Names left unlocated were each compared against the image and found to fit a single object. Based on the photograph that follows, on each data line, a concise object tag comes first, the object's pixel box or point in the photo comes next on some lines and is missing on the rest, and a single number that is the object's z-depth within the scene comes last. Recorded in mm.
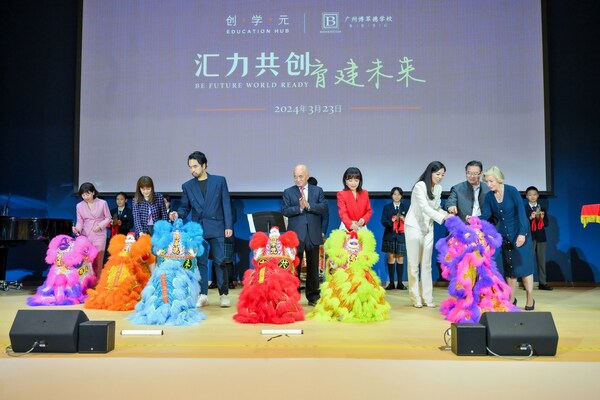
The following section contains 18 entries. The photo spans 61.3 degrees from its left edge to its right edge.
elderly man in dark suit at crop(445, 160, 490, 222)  5387
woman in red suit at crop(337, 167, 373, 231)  5328
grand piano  6430
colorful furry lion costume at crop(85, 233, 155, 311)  5348
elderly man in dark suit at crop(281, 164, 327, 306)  5426
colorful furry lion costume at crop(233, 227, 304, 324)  4453
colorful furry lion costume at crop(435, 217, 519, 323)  4422
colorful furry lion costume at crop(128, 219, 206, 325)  4402
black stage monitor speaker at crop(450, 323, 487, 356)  3043
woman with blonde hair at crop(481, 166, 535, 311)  5000
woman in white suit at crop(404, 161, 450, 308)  5387
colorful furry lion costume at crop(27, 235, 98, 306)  5785
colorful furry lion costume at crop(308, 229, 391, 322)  4562
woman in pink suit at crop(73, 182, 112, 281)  6469
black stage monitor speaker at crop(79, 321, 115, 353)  3084
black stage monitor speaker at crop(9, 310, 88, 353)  3062
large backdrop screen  7559
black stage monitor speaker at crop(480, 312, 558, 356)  3025
